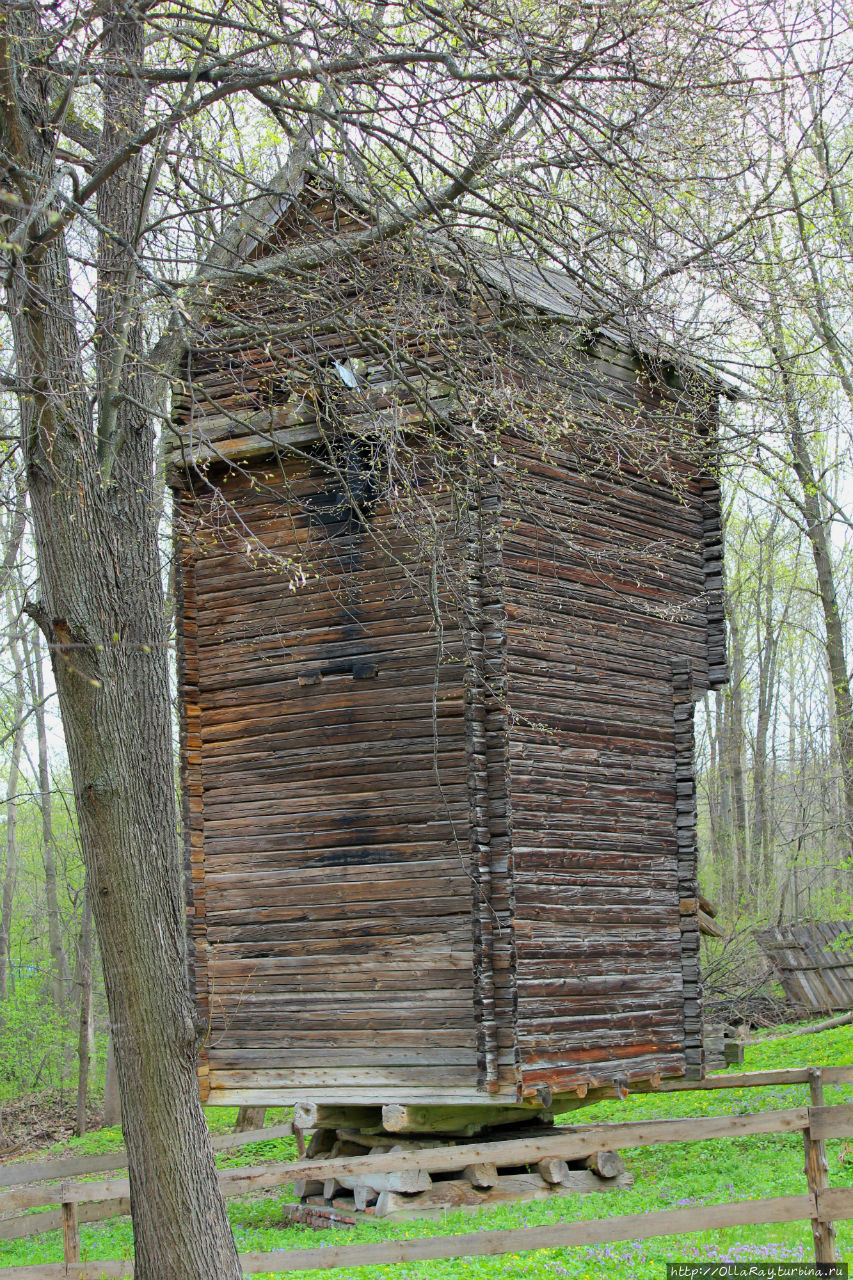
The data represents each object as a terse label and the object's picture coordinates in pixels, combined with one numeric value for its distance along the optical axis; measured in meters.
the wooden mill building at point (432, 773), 10.44
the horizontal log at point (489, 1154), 7.62
